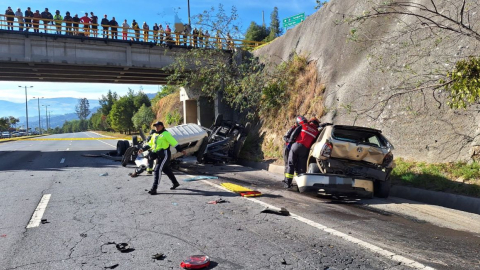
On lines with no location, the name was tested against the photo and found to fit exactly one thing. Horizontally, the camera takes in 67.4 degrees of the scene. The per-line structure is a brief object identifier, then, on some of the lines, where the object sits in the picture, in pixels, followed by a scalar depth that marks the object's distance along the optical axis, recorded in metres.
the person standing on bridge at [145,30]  21.26
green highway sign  29.78
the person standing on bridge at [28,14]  20.02
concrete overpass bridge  18.58
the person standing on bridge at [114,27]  21.14
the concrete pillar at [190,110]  27.27
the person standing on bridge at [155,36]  21.23
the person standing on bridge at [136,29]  21.03
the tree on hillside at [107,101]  87.44
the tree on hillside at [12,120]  111.04
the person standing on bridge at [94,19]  21.80
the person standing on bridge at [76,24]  20.65
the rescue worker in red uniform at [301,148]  8.29
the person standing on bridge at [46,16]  20.09
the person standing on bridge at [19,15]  19.48
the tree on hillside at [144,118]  47.72
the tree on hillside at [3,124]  78.57
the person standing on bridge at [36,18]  19.08
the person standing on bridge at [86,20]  21.44
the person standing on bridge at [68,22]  19.76
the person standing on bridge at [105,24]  21.06
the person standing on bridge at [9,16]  18.92
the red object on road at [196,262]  3.73
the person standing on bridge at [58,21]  19.62
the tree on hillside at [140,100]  62.28
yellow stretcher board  7.72
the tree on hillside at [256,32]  56.12
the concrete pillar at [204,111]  25.75
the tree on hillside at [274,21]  74.56
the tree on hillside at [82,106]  197.00
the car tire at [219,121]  14.82
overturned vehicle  12.52
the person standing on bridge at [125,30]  21.39
